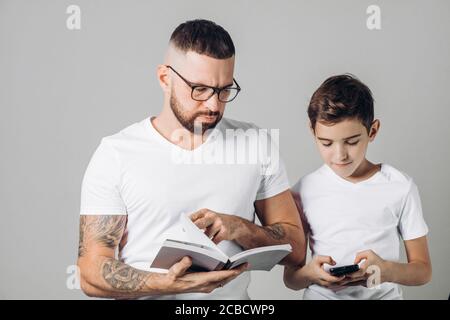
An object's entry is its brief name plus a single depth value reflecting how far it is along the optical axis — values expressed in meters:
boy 2.19
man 2.09
